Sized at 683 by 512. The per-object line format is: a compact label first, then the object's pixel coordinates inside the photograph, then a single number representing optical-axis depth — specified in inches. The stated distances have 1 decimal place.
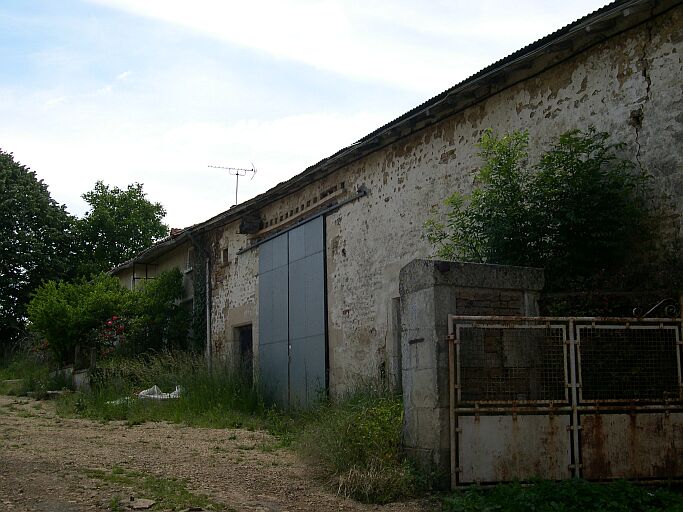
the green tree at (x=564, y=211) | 300.4
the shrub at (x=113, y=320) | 713.0
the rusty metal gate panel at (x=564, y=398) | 256.5
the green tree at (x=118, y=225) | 1317.7
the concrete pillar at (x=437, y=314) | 261.0
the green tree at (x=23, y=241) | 1083.9
